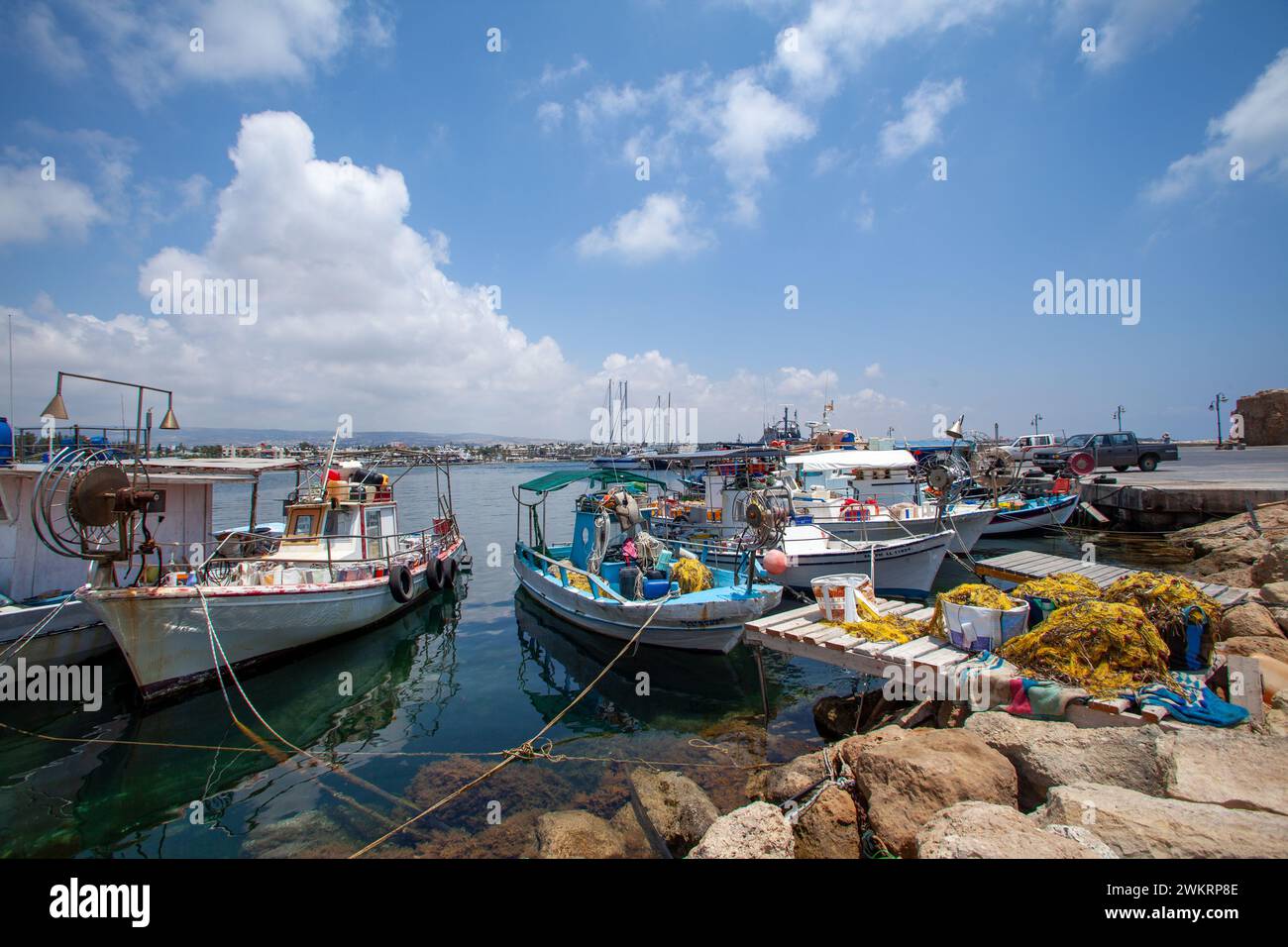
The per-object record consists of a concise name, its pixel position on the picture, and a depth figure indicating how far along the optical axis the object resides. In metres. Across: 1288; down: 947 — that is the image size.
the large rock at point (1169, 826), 3.29
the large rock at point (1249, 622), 7.06
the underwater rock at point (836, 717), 8.77
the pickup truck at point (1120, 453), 34.06
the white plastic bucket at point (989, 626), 7.09
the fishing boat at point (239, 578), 9.02
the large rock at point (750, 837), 4.96
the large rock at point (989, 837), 3.62
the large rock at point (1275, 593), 8.54
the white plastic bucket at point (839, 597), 8.59
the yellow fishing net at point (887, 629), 7.86
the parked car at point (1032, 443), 35.20
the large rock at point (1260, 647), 6.32
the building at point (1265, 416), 47.16
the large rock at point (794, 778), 6.37
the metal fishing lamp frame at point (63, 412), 9.69
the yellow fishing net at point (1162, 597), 6.74
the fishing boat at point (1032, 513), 24.59
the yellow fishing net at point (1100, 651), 5.97
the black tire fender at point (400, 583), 14.45
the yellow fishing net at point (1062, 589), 7.37
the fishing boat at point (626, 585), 11.13
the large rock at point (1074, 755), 4.70
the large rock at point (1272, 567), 10.99
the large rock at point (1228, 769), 3.90
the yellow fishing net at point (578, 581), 13.71
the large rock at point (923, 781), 4.90
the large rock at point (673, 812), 6.21
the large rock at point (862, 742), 5.99
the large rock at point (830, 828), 5.15
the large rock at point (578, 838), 5.86
